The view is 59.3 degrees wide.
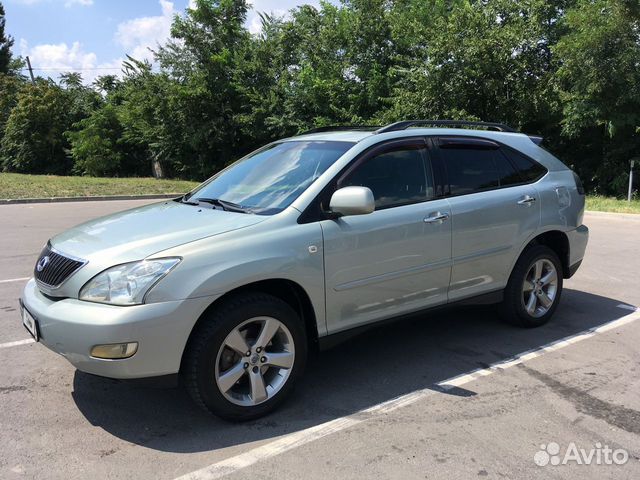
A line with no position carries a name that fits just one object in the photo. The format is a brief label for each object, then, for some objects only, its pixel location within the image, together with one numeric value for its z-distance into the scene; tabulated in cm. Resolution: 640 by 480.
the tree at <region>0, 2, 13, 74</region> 5050
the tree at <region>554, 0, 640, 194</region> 1609
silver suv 308
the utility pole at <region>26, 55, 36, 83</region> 4578
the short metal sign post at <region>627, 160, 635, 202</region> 1702
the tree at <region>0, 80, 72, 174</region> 3188
